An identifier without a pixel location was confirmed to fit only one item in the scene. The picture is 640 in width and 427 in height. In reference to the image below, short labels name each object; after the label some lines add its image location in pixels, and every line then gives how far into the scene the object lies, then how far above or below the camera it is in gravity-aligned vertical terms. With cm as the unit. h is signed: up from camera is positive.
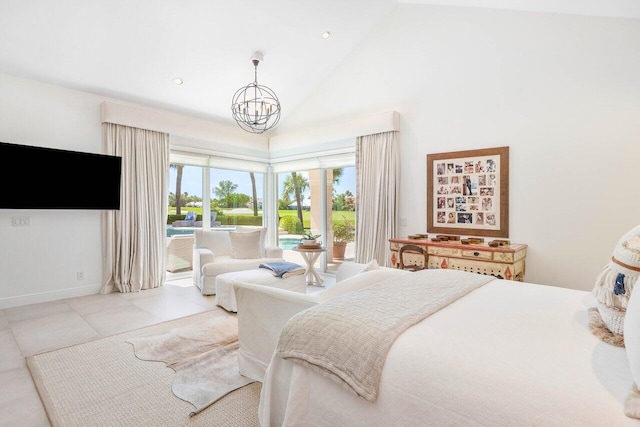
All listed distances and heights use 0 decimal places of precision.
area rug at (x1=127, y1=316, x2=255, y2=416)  211 -114
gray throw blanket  120 -49
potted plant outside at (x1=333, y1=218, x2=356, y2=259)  557 -41
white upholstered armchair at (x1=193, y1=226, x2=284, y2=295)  434 -62
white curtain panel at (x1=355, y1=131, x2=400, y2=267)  462 +26
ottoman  368 -82
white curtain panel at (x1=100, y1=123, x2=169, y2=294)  448 -7
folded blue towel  383 -69
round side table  488 -88
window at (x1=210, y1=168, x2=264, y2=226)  598 +29
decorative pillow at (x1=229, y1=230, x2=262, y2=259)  484 -50
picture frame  380 +24
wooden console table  325 -49
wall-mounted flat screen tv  363 +39
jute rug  185 -117
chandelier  508 +189
